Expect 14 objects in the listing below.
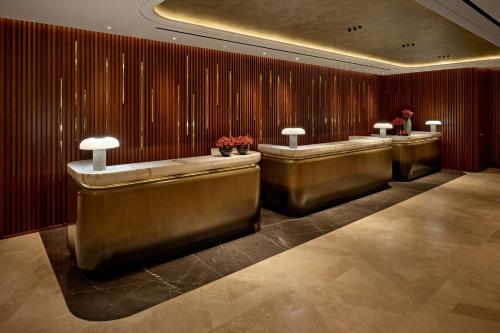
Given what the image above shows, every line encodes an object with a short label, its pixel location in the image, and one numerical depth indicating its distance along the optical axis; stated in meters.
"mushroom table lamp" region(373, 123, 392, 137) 7.51
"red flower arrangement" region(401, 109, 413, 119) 8.26
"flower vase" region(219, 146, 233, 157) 4.25
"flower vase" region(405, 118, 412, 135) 8.30
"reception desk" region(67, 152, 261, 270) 3.10
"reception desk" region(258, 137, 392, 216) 5.02
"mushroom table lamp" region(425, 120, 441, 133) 8.94
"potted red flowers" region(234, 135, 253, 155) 4.41
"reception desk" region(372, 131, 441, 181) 7.71
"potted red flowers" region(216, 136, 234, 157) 4.26
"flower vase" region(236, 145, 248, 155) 4.44
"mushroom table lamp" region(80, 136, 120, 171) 3.20
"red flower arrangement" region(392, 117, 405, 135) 8.30
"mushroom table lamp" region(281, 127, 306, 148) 5.30
